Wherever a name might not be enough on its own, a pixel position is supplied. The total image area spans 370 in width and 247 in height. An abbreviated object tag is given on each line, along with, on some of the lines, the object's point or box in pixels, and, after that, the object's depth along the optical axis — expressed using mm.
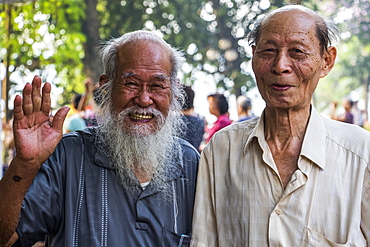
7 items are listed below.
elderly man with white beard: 2238
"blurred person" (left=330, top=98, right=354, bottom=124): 10248
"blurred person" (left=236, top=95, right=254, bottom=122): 7809
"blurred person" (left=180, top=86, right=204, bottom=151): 5374
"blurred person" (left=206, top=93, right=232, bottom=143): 6866
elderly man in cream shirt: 2109
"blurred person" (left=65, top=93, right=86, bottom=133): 6402
